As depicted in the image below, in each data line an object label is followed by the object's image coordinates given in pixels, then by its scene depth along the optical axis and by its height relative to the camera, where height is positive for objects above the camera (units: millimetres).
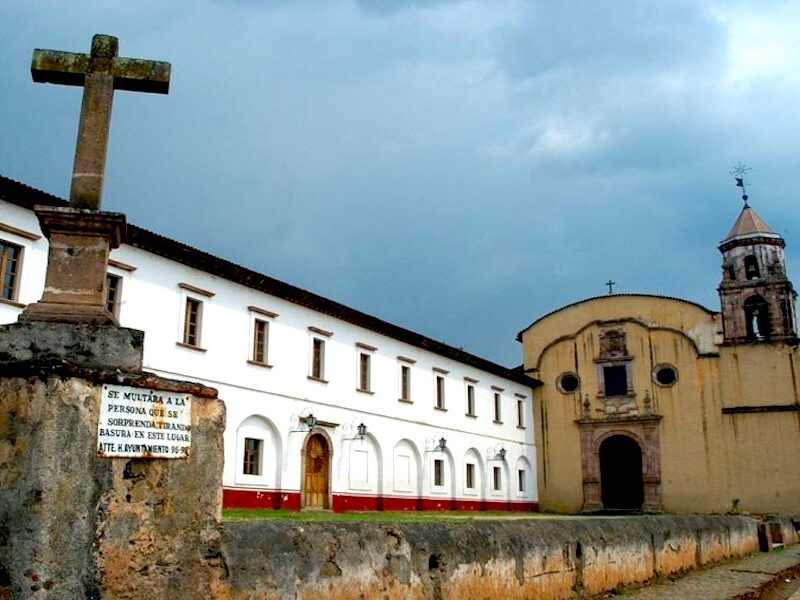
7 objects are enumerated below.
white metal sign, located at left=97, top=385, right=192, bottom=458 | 3979 +367
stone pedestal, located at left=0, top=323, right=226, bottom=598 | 3697 +12
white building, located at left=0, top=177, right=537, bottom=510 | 17312 +3338
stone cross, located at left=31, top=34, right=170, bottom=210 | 4930 +2682
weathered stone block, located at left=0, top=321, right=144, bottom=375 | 4066 +786
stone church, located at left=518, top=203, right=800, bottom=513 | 30391 +4133
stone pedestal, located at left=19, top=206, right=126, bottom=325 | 4426 +1366
